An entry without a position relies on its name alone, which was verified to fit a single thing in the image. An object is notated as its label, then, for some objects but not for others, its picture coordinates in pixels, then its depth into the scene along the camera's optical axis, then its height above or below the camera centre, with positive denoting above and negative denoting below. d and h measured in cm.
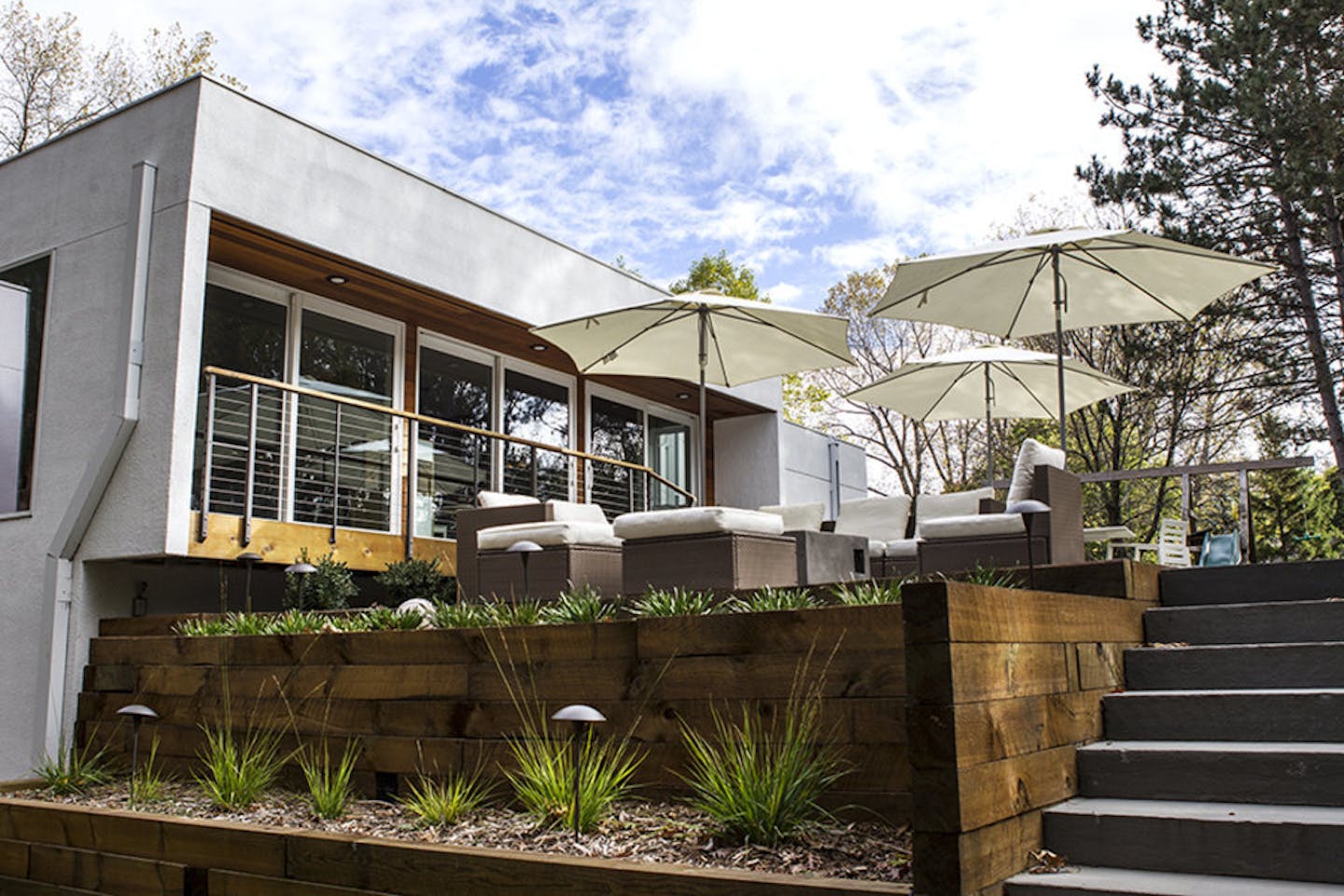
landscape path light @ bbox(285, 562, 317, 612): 668 +22
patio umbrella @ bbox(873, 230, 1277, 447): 699 +210
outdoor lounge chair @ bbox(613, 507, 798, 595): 569 +29
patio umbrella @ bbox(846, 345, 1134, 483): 909 +183
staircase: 288 -46
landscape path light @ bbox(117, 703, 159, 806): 506 -46
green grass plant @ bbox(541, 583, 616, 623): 457 -1
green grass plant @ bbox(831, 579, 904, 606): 391 +4
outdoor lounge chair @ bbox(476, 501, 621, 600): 632 +26
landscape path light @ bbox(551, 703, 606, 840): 348 -33
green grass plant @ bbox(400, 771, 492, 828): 409 -70
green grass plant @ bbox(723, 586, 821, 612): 421 +2
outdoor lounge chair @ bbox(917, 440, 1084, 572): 605 +40
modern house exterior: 711 +186
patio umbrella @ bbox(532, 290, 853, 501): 809 +197
